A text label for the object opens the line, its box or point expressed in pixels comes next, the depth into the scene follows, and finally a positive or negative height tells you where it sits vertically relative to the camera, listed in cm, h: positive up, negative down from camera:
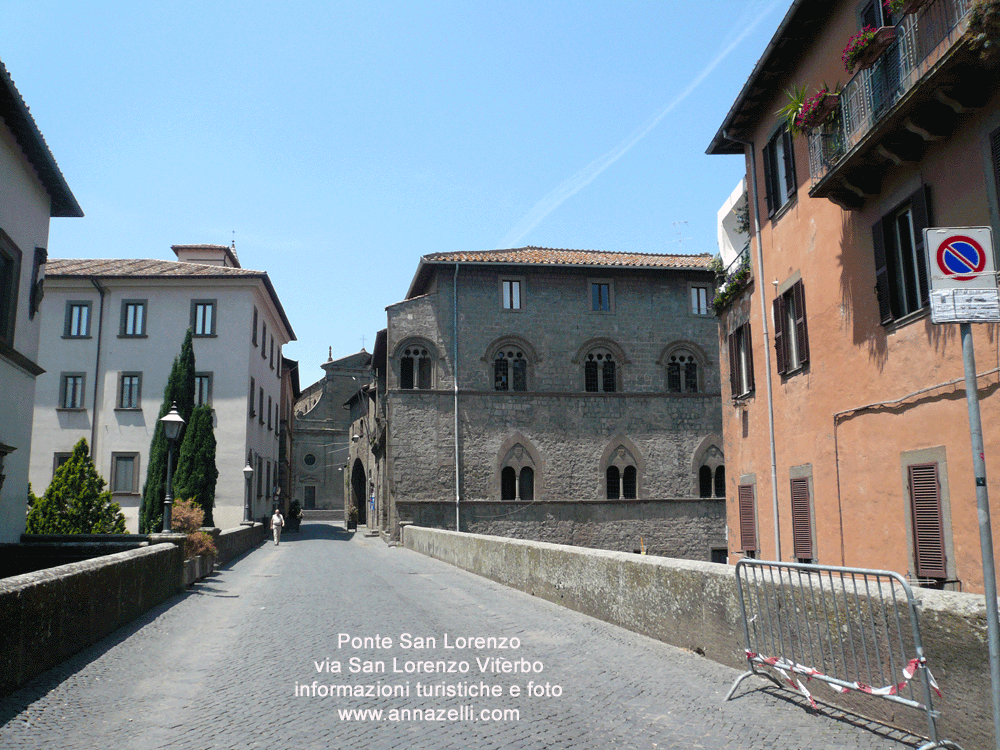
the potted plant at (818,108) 1168 +548
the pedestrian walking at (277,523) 3288 -97
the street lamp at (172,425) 1658 +148
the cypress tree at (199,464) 2869 +124
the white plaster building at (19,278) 1586 +453
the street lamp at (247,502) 3313 -13
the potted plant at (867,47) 1030 +567
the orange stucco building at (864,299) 945 +300
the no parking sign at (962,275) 448 +120
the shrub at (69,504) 1986 -9
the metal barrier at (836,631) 486 -92
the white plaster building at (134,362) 3325 +567
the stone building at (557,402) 3350 +392
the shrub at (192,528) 1648 -64
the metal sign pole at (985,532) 416 -20
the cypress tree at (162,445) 2853 +191
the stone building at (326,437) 7131 +532
